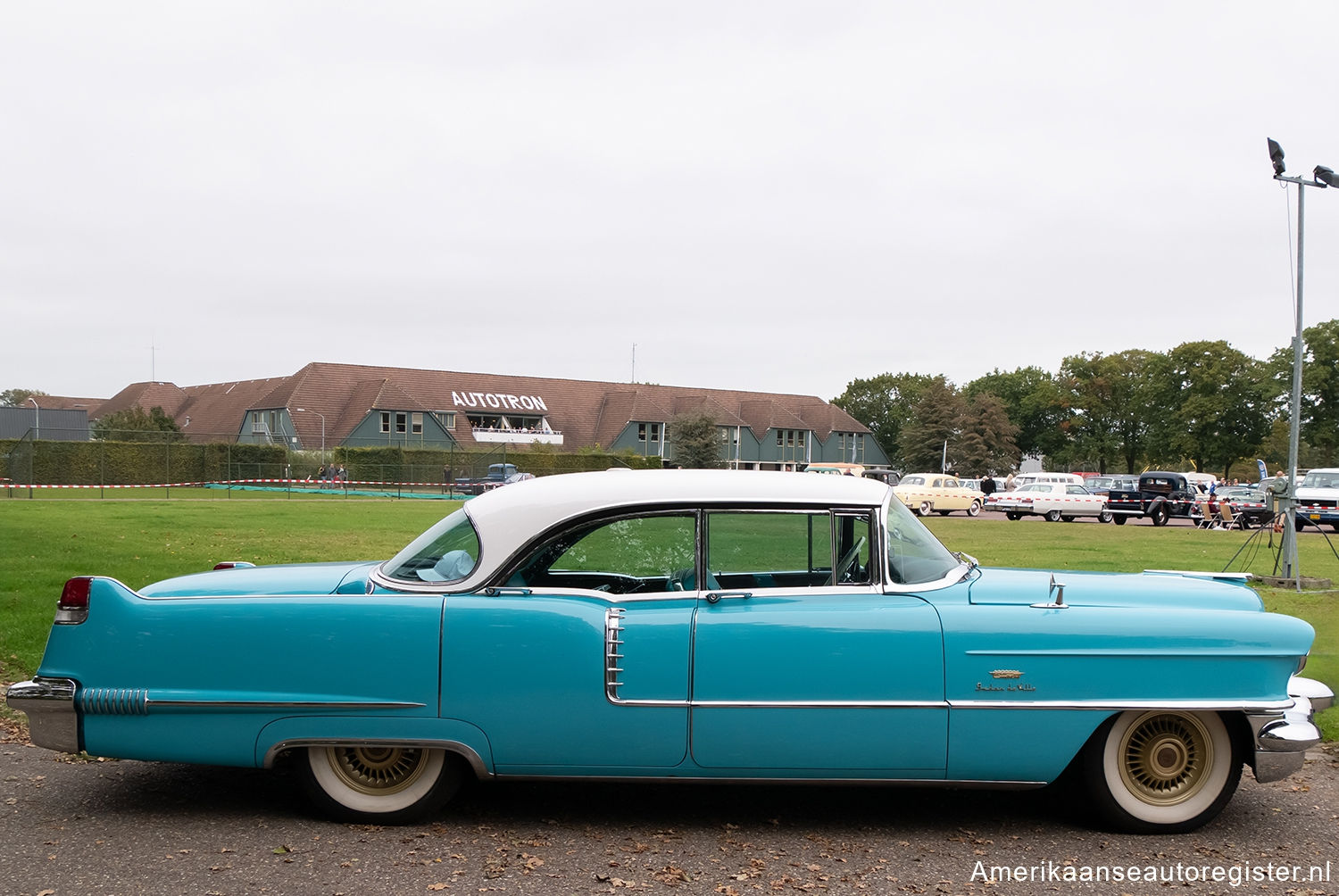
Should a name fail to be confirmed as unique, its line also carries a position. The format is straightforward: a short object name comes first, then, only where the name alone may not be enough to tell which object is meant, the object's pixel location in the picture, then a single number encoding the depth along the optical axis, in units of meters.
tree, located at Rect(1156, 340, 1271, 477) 82.38
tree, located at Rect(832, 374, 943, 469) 111.69
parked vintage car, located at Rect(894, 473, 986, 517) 40.44
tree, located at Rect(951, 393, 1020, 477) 87.81
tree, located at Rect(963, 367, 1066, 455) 102.72
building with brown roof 68.31
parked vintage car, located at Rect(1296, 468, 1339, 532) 30.80
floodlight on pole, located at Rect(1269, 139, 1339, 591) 12.83
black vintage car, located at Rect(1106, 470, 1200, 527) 36.16
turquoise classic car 4.38
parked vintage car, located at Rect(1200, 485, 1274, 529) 32.62
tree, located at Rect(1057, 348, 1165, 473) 95.31
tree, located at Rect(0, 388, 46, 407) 133.76
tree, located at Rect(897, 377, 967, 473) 89.12
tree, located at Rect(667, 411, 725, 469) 67.88
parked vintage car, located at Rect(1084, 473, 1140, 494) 40.18
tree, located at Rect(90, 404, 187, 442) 68.19
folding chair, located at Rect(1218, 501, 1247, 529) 32.09
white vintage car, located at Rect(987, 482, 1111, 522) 37.06
